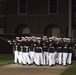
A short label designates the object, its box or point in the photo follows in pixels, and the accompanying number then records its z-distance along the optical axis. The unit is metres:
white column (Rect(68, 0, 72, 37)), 36.69
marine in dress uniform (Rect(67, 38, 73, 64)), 19.47
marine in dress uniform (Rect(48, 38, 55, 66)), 19.02
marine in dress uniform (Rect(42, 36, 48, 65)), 19.11
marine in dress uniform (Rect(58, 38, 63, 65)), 19.33
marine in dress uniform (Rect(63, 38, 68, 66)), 19.28
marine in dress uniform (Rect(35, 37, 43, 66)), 19.02
